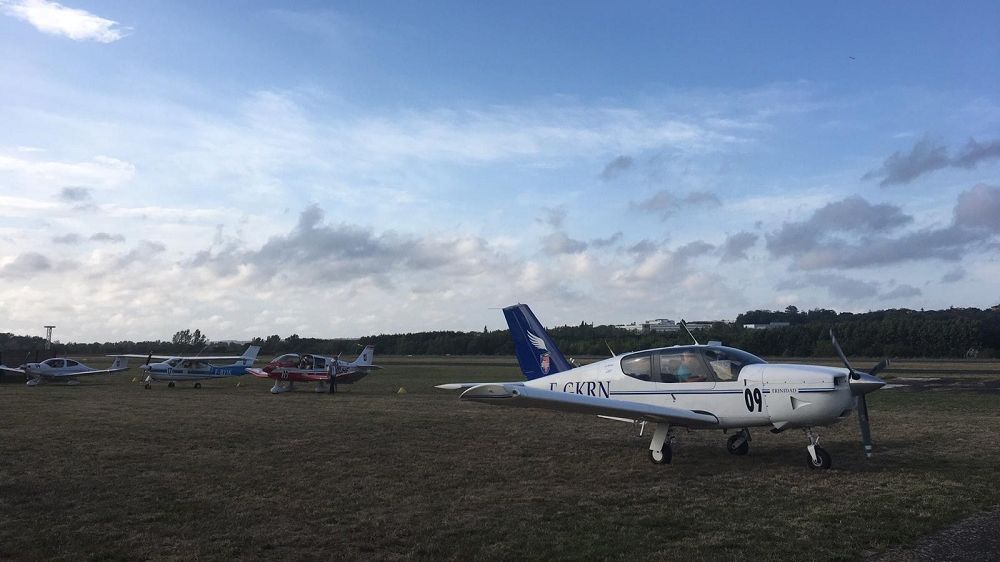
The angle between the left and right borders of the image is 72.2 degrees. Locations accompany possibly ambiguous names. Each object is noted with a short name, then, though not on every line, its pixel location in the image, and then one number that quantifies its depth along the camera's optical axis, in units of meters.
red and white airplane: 28.81
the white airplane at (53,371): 33.62
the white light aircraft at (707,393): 9.80
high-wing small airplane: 31.89
